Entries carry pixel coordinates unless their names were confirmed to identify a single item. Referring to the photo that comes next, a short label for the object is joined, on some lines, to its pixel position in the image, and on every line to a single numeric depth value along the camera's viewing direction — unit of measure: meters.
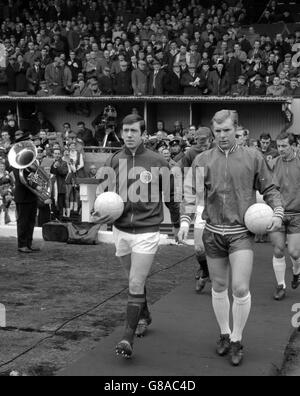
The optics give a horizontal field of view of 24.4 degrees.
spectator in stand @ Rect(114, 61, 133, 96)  18.25
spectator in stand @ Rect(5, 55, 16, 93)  19.83
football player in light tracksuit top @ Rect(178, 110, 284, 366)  5.37
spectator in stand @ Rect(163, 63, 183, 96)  17.88
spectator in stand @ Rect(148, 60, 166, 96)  17.81
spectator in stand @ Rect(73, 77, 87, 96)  19.09
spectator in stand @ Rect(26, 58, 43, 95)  19.55
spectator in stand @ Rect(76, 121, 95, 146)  17.95
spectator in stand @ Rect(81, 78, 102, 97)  18.78
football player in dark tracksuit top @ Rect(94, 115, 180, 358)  5.63
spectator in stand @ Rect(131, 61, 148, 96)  17.98
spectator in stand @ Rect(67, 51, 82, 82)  19.36
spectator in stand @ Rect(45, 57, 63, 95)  19.19
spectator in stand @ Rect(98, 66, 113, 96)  18.67
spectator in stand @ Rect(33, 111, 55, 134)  20.33
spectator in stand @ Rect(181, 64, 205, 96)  17.69
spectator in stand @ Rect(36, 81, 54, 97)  19.59
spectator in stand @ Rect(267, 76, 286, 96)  16.72
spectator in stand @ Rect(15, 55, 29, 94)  19.73
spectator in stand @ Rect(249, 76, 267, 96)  16.85
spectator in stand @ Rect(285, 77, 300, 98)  16.58
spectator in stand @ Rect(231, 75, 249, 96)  17.08
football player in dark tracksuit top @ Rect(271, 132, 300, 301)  7.67
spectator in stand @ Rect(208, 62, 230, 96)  17.18
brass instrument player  10.48
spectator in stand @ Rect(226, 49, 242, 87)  17.02
